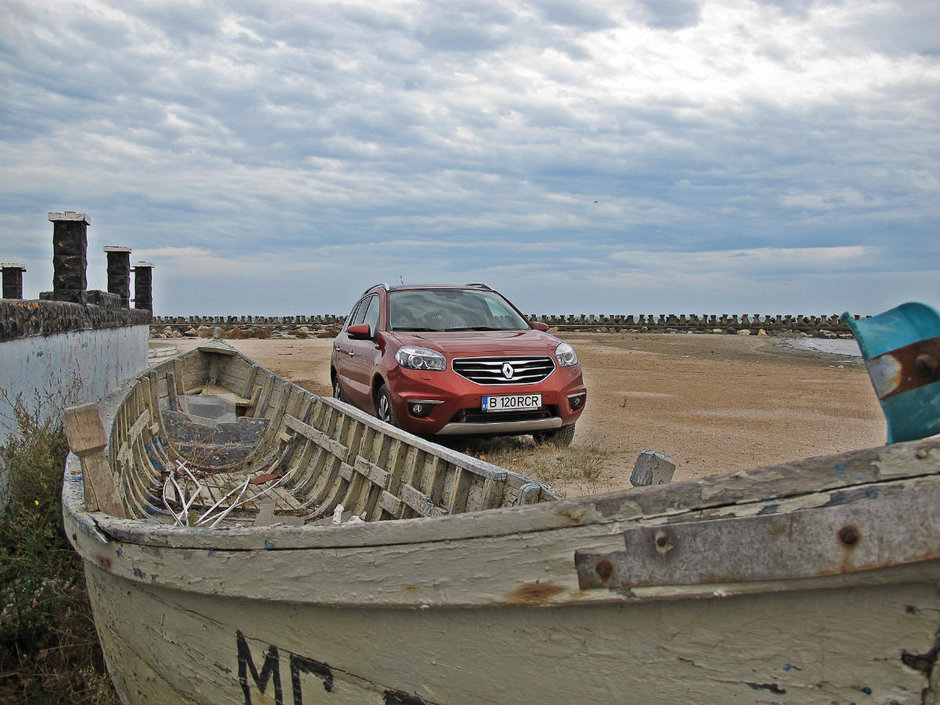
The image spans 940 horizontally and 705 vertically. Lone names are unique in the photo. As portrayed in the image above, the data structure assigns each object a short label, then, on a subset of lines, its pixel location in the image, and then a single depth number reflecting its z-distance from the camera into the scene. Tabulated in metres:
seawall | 53.84
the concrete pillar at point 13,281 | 27.20
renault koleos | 7.31
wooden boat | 1.59
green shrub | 3.99
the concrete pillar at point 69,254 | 13.48
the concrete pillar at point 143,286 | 25.50
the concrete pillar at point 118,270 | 19.83
